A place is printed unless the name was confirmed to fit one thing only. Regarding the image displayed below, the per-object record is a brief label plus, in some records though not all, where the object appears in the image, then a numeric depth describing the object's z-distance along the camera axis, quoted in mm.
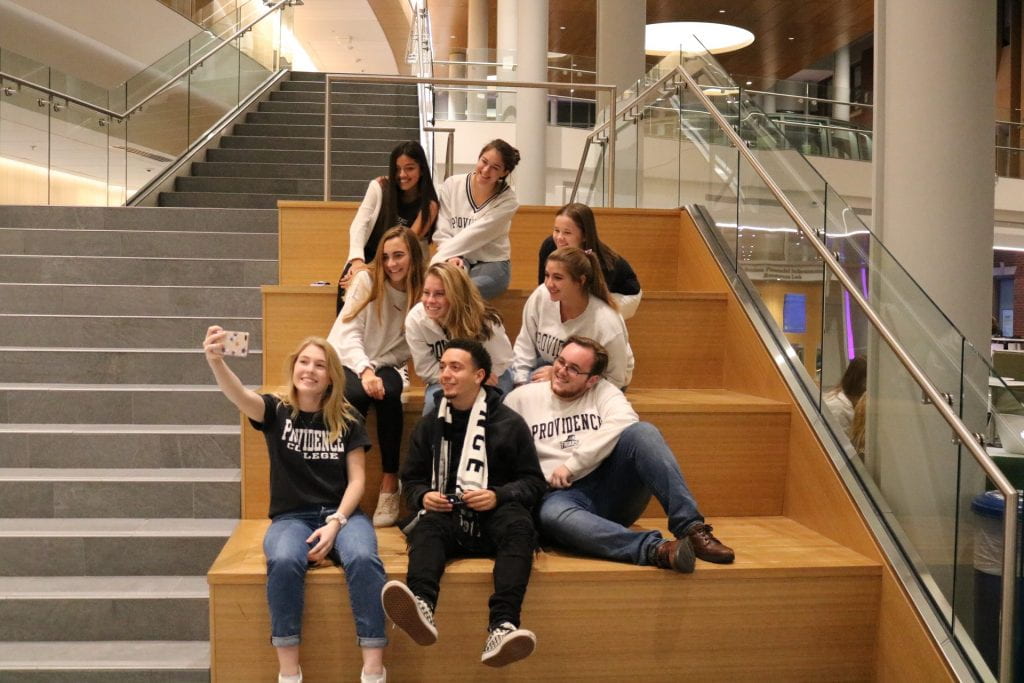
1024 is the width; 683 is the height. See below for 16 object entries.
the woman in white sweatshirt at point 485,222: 4324
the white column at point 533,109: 11625
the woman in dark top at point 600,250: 4043
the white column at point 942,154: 3494
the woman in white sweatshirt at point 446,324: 3535
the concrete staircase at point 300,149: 8391
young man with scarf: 2777
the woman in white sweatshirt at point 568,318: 3664
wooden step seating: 2914
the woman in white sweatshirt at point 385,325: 3523
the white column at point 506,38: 14938
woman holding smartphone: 2822
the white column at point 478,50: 12516
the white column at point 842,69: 22594
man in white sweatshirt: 3061
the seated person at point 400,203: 4457
